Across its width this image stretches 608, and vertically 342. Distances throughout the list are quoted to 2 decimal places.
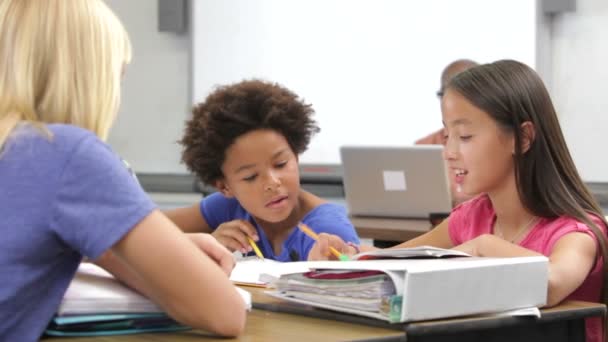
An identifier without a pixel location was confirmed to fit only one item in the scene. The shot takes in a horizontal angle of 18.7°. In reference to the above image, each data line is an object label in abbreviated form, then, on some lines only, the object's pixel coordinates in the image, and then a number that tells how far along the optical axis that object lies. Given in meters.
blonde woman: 2.15
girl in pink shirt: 2.66
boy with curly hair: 2.97
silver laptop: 3.98
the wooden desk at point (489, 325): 2.26
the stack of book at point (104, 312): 2.23
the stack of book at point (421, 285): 2.25
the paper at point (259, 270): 2.47
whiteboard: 4.72
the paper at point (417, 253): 2.39
